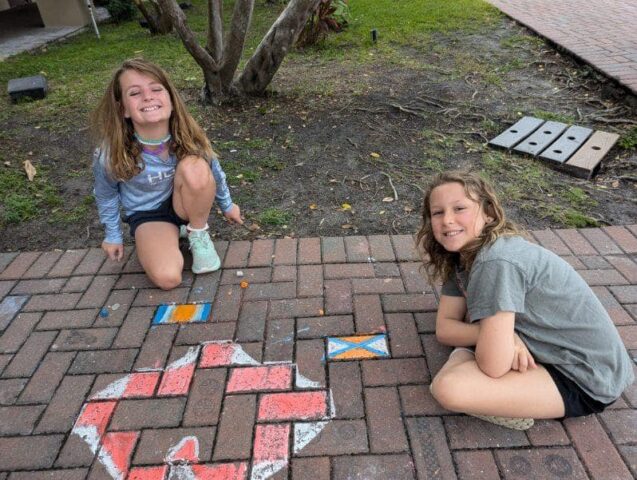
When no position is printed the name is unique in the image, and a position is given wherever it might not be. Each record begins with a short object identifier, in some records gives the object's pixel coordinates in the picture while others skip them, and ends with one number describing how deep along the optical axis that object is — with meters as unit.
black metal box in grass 5.44
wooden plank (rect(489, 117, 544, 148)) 4.04
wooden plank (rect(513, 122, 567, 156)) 3.93
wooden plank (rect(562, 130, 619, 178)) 3.66
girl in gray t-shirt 1.74
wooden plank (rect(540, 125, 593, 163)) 3.80
